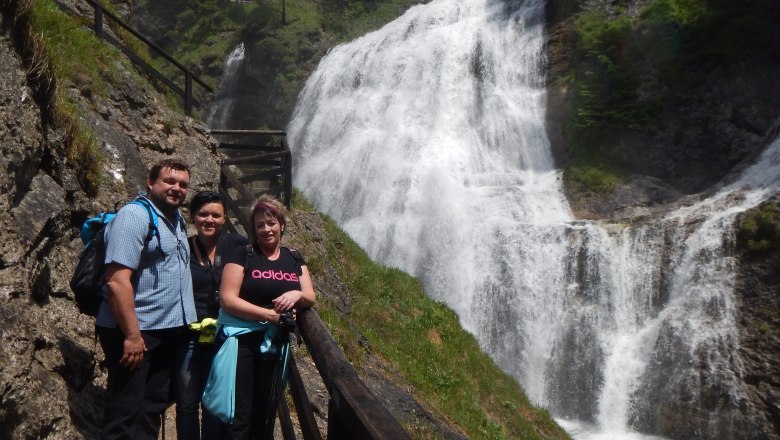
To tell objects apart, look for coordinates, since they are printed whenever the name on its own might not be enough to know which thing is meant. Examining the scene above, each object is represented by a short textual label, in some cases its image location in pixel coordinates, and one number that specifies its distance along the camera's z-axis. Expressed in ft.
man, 11.00
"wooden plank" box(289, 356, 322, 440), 11.03
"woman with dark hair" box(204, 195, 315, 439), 11.32
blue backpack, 11.19
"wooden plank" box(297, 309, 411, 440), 7.45
